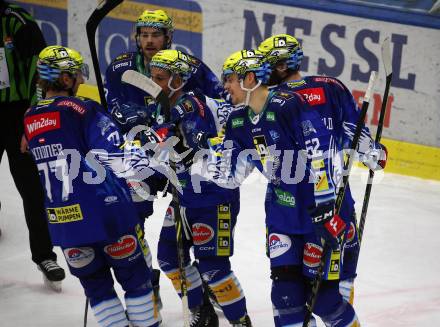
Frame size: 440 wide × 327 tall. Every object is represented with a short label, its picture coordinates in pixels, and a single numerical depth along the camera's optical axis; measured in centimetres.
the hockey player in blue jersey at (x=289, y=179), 786
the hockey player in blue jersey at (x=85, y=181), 784
